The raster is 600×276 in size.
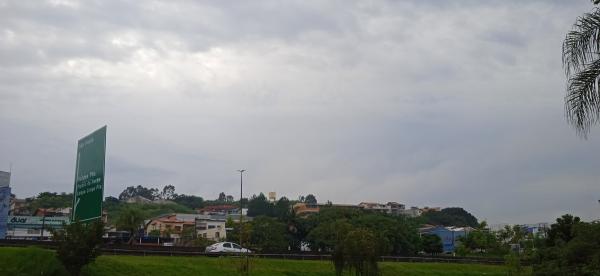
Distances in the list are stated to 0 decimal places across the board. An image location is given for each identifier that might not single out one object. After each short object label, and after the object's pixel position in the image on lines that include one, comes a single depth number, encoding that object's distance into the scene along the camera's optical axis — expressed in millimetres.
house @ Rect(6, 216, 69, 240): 86312
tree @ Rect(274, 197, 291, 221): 134650
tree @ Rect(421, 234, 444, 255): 78188
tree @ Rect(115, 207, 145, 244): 66438
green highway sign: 26766
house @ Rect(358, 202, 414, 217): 177838
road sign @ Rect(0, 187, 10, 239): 55625
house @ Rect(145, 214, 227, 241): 103919
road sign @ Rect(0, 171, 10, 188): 60531
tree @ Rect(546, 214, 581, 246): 35800
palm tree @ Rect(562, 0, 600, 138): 8906
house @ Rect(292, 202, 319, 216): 154500
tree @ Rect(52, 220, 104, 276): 27672
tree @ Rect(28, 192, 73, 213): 125000
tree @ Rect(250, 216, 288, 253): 66125
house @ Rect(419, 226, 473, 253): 110244
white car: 44125
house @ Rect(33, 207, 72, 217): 97456
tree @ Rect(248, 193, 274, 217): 144750
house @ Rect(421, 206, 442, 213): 189612
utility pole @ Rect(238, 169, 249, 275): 32500
